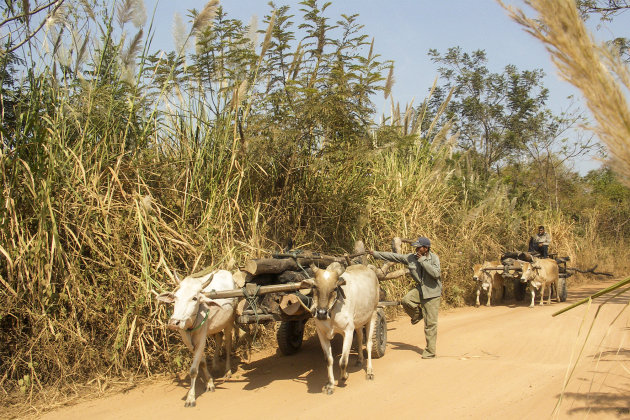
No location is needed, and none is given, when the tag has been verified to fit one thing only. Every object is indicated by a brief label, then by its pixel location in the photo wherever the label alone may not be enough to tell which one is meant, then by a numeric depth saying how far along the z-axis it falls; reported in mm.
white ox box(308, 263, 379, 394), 5836
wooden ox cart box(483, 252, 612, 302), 12570
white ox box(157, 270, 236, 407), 5637
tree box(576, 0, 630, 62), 11560
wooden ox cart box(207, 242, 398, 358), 5938
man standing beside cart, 7422
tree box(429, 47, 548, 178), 20359
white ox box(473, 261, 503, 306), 12492
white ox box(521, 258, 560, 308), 12477
